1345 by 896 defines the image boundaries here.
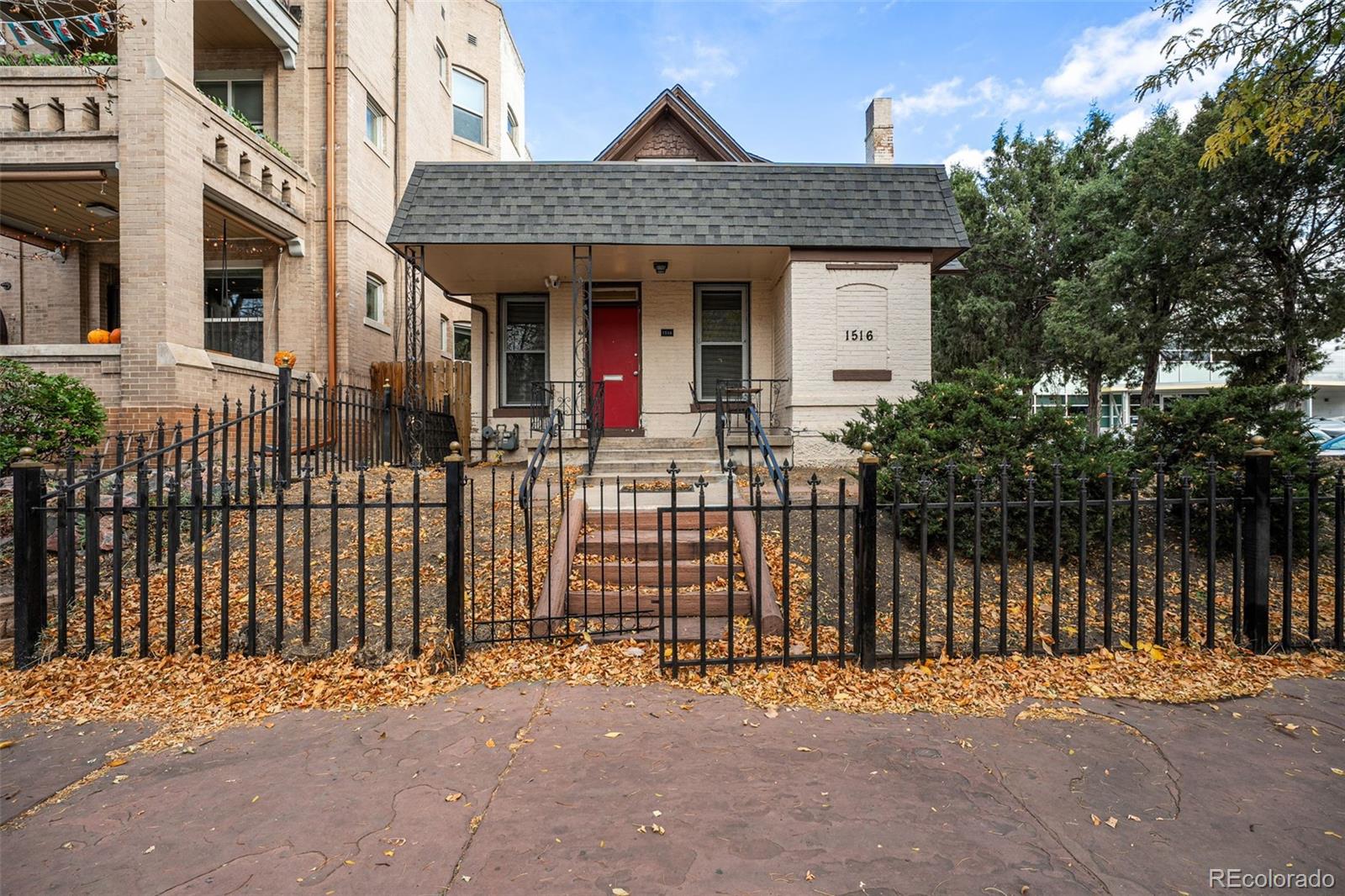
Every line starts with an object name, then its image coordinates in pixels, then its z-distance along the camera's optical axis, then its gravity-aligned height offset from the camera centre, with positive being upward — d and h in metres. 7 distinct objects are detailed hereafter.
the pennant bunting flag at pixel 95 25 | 4.87 +3.43
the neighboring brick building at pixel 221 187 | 9.06 +4.17
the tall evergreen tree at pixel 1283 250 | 11.97 +3.81
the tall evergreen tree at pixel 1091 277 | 16.20 +4.38
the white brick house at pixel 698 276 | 10.37 +3.05
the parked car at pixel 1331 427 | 23.39 +0.53
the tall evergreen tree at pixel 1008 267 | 20.47 +5.69
